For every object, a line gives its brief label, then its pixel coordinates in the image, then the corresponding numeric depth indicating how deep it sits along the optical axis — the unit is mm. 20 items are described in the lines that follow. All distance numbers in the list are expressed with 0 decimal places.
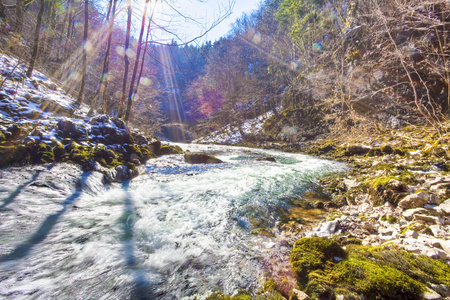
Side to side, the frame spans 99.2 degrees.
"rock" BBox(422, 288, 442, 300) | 1484
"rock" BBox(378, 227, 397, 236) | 2908
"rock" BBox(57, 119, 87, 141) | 6288
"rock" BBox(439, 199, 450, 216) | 2879
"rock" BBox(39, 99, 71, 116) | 7044
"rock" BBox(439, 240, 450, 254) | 2068
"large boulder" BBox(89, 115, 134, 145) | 7340
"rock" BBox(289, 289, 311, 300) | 1721
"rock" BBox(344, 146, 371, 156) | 9623
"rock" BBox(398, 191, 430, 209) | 3316
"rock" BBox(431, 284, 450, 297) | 1549
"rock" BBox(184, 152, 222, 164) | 9836
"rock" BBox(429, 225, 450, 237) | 2440
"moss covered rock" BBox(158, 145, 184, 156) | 11349
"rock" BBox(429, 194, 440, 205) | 3202
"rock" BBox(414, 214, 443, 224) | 2736
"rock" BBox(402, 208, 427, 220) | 3080
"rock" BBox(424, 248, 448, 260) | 1979
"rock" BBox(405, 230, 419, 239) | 2496
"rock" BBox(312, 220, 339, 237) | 3277
